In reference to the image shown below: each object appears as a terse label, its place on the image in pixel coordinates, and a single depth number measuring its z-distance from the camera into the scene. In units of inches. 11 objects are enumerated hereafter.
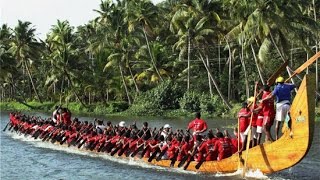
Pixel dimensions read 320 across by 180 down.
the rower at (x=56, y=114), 1153.9
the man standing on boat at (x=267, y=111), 560.4
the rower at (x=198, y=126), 697.6
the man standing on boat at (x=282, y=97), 545.3
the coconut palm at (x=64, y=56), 1968.5
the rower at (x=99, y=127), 920.3
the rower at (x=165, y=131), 754.8
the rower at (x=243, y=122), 592.1
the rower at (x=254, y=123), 572.5
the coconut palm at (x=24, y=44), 2166.6
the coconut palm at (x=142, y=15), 1708.9
